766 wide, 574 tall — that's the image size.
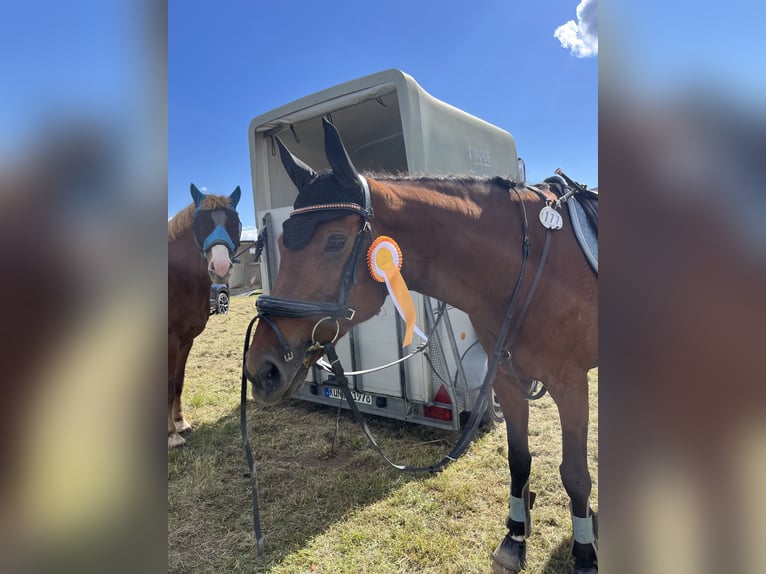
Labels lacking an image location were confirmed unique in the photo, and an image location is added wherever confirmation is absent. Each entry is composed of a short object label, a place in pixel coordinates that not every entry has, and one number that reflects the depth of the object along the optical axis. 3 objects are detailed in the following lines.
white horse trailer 3.28
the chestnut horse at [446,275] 1.63
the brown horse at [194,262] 3.48
